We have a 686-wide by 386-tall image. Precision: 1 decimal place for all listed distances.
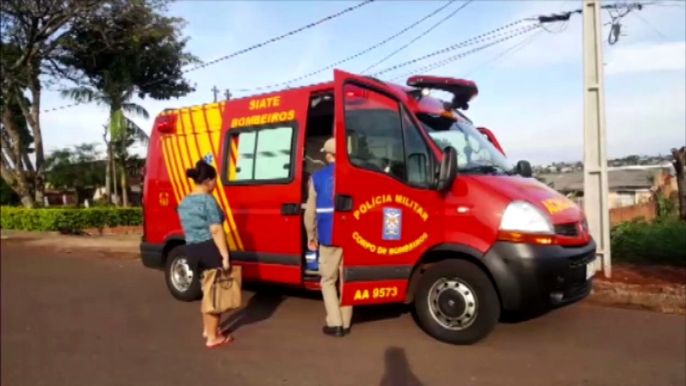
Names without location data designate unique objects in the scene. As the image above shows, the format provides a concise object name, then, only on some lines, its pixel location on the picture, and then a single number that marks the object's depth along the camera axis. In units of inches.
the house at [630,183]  728.3
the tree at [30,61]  725.9
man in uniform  209.5
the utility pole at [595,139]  309.1
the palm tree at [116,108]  837.2
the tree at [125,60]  773.9
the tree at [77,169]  1252.5
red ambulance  194.4
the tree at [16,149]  805.2
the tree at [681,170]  443.8
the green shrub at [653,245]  349.4
